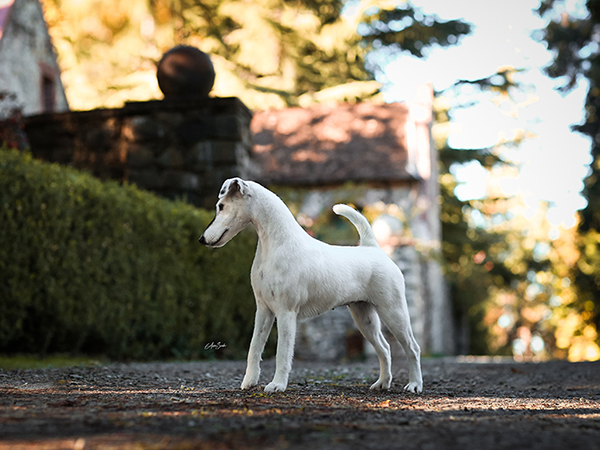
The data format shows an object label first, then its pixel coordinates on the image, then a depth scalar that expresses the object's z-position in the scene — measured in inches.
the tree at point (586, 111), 657.6
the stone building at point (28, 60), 627.2
